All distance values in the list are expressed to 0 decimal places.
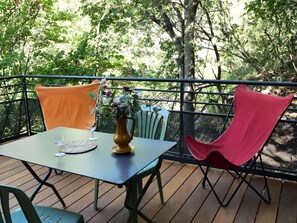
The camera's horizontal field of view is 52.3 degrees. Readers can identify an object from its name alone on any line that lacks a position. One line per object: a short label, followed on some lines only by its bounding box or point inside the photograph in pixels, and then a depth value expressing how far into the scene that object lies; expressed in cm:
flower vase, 200
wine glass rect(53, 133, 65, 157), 204
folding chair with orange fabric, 354
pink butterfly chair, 259
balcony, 253
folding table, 174
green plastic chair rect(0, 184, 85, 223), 132
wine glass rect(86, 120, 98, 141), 234
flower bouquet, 192
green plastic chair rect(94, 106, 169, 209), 265
